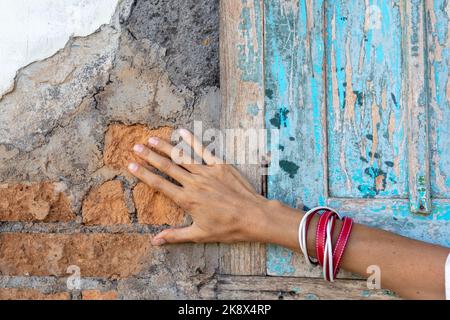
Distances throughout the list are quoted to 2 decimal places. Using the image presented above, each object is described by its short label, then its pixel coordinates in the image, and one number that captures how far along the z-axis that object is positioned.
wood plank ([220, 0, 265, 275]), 1.66
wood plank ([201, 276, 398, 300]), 1.59
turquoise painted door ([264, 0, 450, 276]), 1.58
